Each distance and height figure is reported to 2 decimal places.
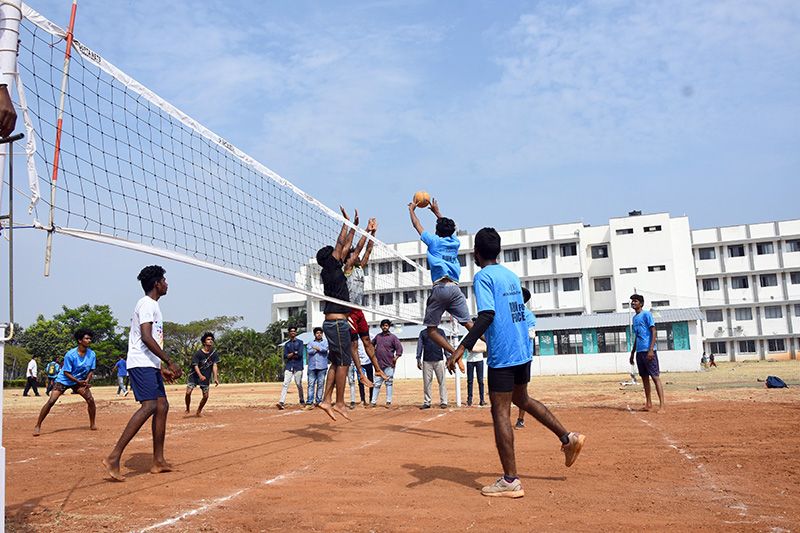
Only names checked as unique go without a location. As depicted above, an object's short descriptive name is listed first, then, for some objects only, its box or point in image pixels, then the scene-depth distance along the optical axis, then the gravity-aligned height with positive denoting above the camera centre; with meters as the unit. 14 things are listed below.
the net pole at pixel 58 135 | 4.20 +1.60
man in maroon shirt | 14.27 -0.33
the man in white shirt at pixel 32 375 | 28.05 -1.06
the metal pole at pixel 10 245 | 3.62 +0.61
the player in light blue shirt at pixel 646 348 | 10.52 -0.41
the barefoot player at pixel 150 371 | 5.93 -0.24
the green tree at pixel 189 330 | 62.41 +1.36
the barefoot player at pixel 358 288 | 8.32 +0.69
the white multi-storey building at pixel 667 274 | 54.03 +4.30
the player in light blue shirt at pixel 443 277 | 7.89 +0.70
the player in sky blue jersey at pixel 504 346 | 4.81 -0.12
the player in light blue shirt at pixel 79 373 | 10.53 -0.38
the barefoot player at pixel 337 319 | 7.67 +0.23
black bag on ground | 14.59 -1.51
